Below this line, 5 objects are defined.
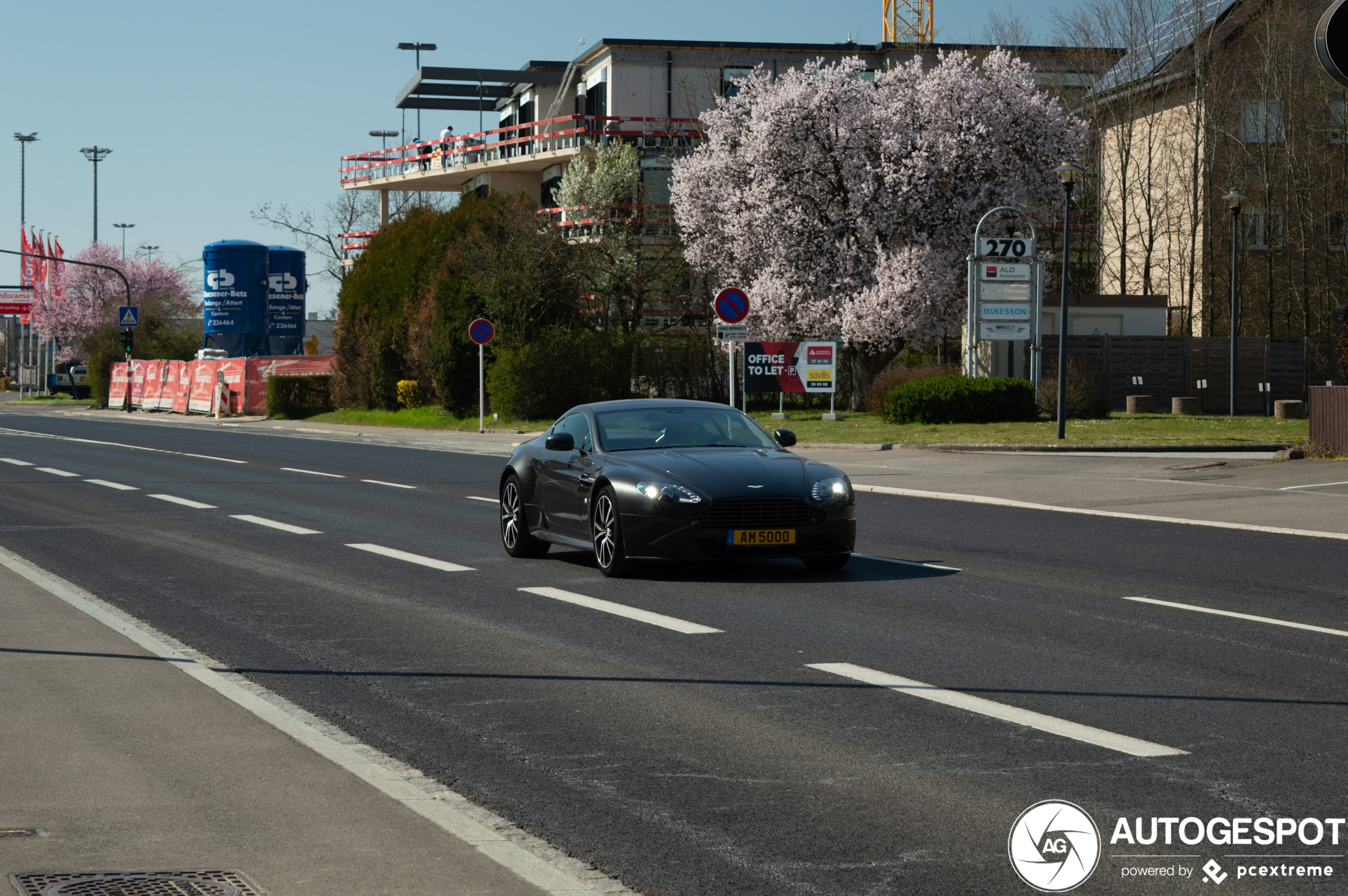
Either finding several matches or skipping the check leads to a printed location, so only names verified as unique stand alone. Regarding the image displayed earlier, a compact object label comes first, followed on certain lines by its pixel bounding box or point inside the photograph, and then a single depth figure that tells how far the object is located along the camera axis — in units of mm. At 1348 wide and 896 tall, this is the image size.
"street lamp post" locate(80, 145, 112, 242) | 127688
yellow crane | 84312
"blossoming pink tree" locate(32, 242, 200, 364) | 115062
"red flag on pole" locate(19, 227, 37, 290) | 110062
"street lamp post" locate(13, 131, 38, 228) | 127812
